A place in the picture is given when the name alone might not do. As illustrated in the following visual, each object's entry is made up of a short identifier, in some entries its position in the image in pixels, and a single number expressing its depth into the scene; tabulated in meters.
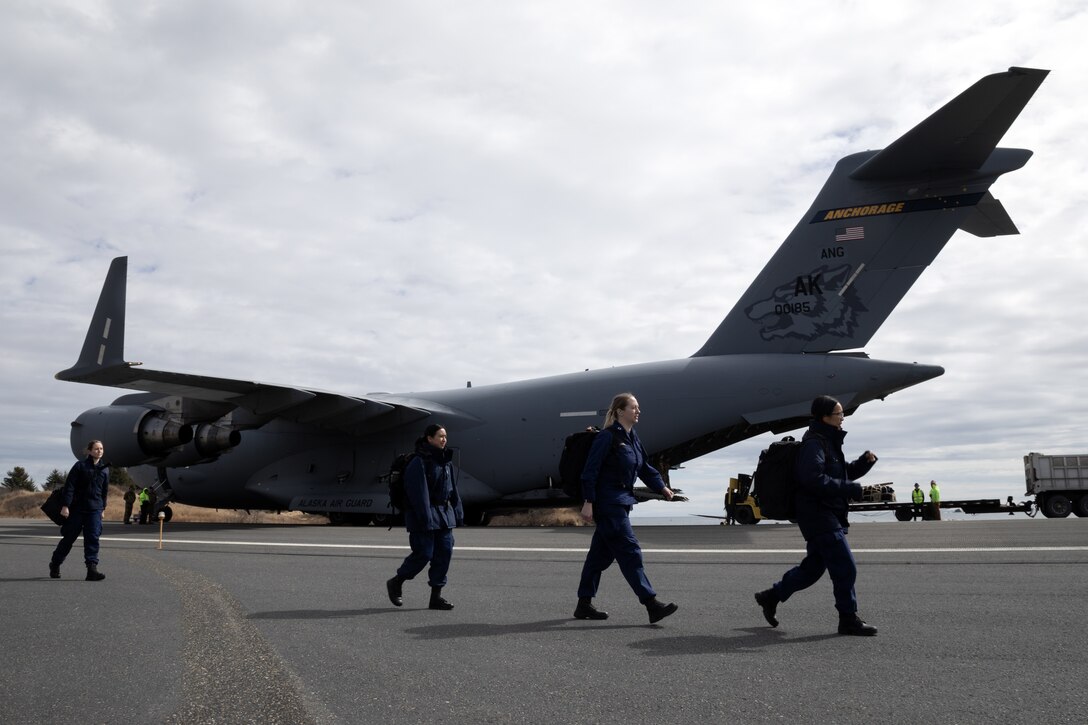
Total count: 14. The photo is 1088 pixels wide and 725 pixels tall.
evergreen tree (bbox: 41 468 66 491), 43.35
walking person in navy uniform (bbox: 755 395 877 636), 5.25
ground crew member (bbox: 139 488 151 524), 22.03
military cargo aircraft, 14.73
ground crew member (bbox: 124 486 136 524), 24.94
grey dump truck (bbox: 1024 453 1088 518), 24.72
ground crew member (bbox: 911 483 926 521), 26.70
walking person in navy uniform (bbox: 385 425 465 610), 6.75
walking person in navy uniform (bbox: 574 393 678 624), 5.84
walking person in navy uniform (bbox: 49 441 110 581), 9.00
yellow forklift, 21.31
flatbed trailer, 26.42
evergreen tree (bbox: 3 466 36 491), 50.97
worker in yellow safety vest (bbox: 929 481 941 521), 26.22
